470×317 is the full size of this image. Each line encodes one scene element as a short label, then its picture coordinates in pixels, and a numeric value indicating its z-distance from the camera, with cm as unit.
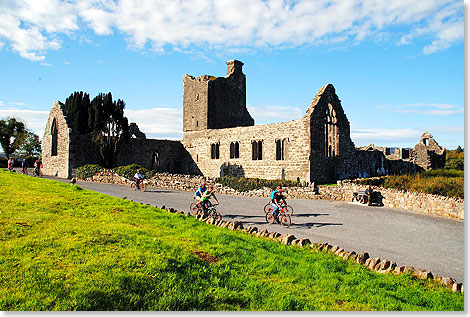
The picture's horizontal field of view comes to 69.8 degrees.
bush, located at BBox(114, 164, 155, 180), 2817
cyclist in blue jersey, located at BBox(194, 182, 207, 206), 1360
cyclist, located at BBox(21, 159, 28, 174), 2927
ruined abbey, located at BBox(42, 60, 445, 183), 2731
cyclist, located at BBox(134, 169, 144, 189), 2394
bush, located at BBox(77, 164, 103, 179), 3055
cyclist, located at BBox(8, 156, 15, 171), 3003
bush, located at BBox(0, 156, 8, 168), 4702
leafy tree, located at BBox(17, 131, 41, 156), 6128
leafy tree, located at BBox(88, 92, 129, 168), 3403
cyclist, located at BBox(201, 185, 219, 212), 1327
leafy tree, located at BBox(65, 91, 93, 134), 3853
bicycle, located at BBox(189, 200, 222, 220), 1327
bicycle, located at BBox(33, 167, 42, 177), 2988
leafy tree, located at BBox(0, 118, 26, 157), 5875
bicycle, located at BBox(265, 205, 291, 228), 1311
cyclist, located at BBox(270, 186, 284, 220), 1329
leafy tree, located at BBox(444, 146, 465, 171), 4681
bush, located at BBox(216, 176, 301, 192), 2308
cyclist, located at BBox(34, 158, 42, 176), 2990
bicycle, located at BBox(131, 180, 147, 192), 2398
